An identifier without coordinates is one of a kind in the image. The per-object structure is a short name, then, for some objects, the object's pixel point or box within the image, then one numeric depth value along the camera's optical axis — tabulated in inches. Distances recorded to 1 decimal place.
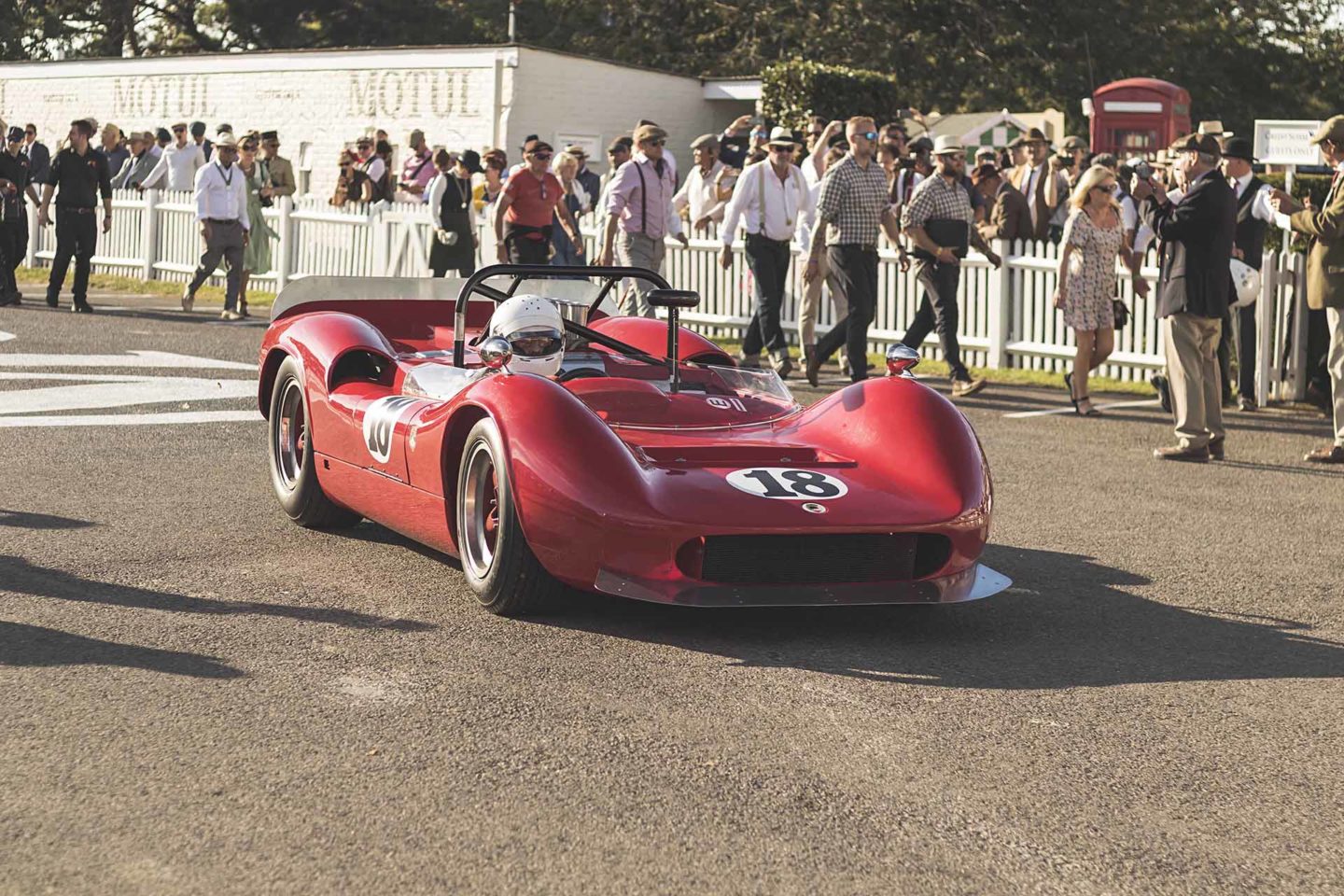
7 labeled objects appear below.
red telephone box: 1417.3
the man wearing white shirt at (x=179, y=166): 975.0
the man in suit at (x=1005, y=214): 684.1
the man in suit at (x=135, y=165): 1013.2
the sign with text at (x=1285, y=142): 877.8
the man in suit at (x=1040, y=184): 731.4
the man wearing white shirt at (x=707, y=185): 716.0
